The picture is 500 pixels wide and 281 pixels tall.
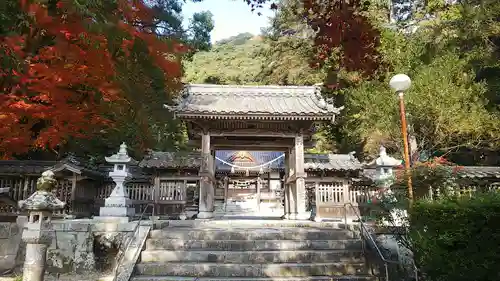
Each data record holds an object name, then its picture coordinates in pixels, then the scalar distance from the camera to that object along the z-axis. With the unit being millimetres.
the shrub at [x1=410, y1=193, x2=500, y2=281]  4781
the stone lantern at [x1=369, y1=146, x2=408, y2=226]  11836
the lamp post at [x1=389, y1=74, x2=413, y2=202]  7338
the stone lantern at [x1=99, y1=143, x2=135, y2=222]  10172
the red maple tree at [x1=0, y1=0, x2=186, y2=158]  11320
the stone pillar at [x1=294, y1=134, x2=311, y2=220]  11852
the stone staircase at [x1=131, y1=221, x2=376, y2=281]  6758
